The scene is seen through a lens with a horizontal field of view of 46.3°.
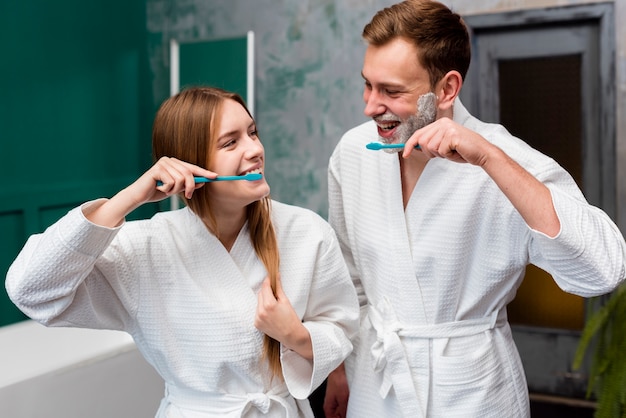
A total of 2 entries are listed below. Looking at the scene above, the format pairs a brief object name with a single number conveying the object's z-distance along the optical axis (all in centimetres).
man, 146
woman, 130
